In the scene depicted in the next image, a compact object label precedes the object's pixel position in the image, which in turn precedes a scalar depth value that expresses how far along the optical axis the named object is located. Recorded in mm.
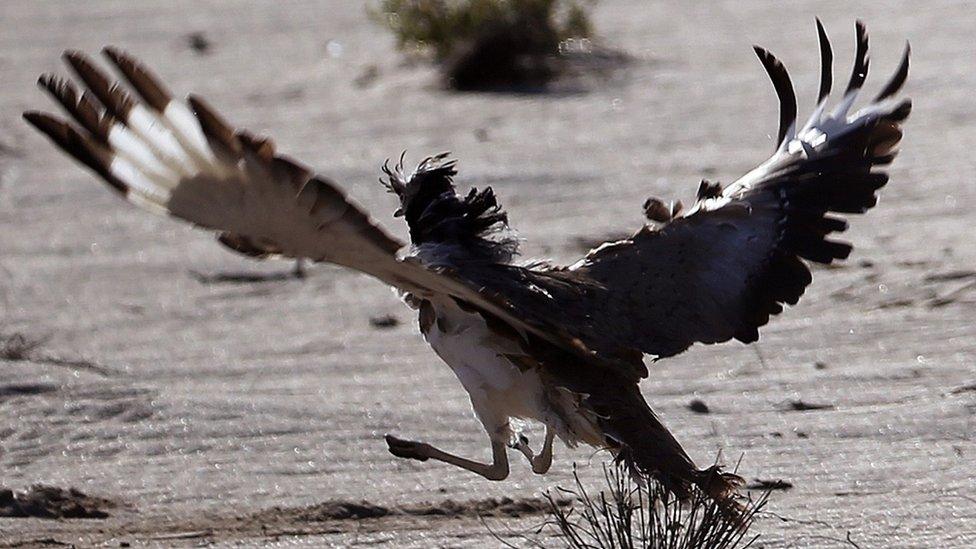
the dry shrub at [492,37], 27797
